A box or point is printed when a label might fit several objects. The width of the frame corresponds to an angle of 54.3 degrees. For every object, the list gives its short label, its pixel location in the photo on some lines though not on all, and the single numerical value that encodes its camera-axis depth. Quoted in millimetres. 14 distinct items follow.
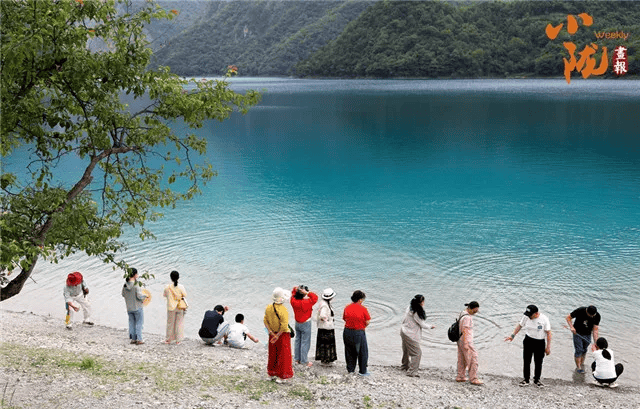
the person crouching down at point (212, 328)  15156
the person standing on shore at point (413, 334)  12688
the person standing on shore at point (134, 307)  14836
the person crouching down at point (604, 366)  12966
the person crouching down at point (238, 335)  15250
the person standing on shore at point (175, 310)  14641
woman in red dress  12039
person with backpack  12570
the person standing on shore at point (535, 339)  12547
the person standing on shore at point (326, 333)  12898
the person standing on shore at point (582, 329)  13612
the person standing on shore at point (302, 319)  12609
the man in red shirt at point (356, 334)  12484
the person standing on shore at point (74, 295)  16172
